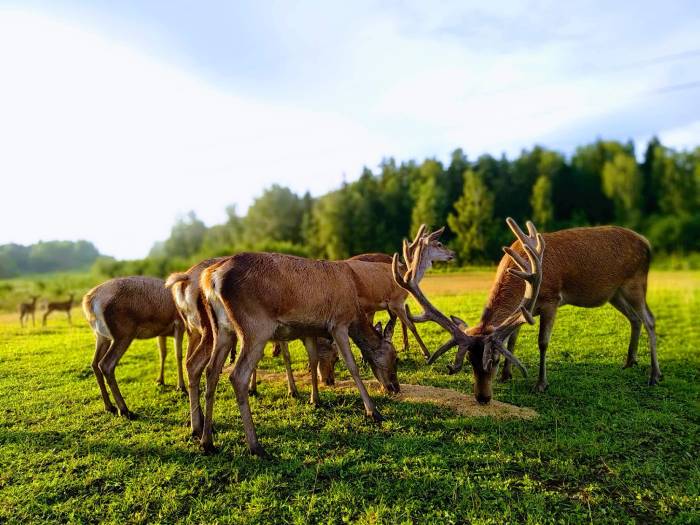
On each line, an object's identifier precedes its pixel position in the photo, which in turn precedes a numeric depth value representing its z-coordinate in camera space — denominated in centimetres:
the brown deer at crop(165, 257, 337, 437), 541
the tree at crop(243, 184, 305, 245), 3828
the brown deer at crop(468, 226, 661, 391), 646
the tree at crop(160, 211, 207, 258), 3008
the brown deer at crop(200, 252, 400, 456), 480
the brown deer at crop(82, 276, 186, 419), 642
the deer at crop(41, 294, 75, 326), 1492
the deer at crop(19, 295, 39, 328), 1396
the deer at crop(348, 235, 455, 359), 843
